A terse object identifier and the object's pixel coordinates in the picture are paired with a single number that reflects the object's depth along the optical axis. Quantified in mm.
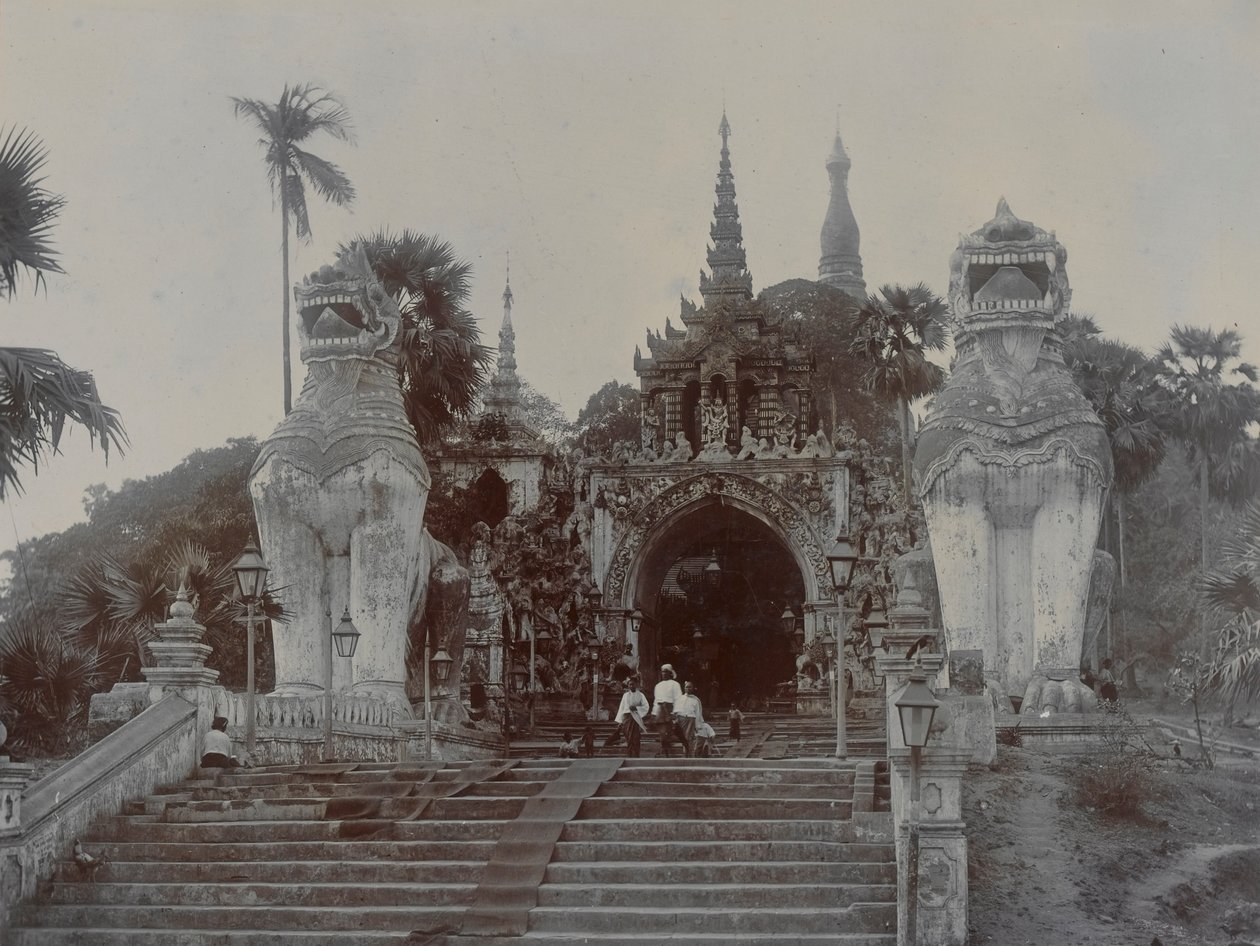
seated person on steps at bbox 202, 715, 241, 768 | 18547
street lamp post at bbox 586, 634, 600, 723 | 34312
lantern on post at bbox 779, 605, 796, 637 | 36750
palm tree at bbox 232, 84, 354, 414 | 30219
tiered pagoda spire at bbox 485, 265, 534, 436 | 53062
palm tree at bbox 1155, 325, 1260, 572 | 38344
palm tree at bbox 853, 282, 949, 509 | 35344
